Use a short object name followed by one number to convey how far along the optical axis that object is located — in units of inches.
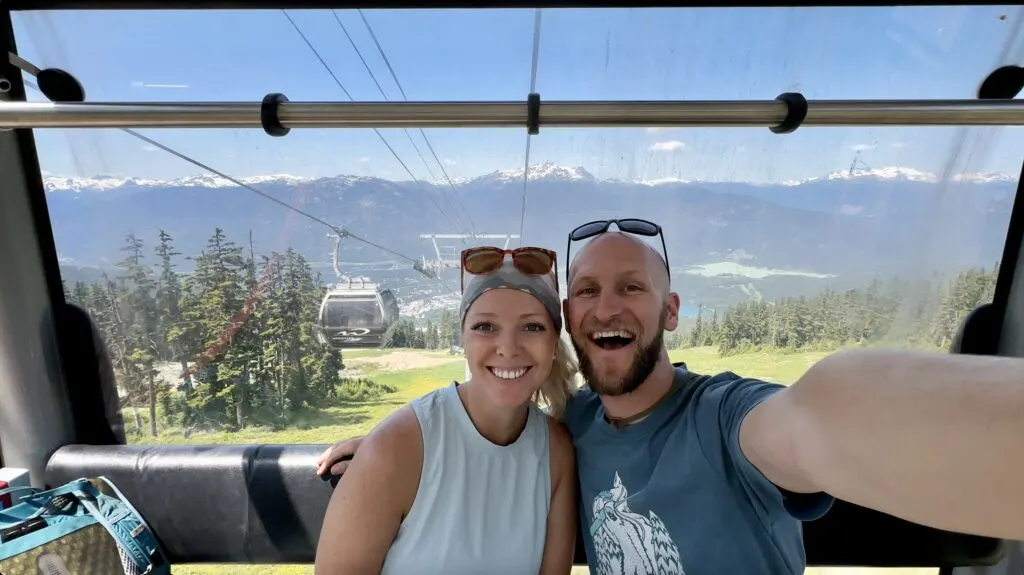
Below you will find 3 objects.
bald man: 21.5
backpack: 55.1
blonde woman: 48.7
